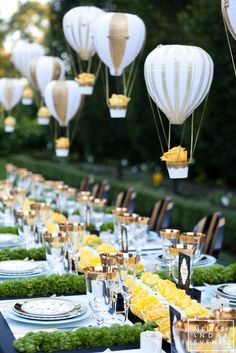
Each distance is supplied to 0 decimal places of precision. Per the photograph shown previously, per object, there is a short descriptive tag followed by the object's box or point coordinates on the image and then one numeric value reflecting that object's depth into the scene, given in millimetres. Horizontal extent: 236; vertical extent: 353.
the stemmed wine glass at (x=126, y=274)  3343
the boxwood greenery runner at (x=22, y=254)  4809
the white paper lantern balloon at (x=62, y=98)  8086
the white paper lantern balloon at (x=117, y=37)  6231
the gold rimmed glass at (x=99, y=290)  3158
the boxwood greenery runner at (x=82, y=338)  3013
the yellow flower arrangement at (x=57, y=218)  6224
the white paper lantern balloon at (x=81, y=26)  7189
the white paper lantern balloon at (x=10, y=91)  11503
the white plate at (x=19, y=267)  4334
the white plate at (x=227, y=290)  3875
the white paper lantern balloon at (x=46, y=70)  9054
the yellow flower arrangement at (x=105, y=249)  4738
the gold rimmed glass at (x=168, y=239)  4596
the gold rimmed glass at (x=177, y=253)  3998
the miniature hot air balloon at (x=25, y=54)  10440
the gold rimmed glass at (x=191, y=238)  4411
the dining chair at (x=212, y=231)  5950
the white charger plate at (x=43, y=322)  3329
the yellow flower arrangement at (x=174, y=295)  3298
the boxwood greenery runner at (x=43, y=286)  3922
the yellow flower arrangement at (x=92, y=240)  5229
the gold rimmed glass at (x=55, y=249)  4145
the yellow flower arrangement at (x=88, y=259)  4340
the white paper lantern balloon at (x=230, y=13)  3907
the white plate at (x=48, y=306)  3429
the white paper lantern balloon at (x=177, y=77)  4432
